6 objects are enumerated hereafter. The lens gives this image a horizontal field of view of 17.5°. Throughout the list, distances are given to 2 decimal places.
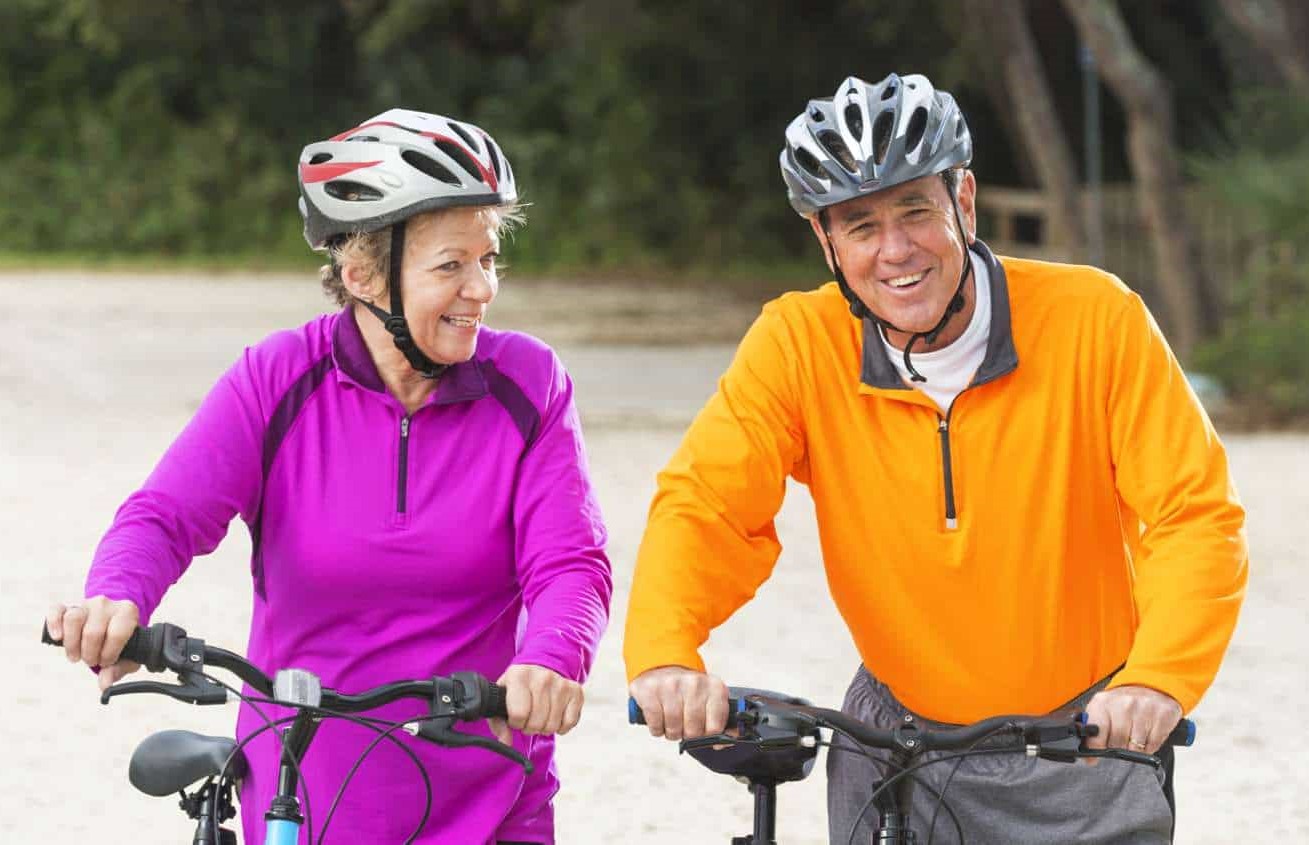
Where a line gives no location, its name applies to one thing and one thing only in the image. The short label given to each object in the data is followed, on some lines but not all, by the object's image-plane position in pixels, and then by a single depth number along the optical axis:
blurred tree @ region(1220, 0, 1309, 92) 32.73
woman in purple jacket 6.31
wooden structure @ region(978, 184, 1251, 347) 33.48
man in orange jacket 6.15
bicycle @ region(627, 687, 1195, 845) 5.44
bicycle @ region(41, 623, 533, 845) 5.55
